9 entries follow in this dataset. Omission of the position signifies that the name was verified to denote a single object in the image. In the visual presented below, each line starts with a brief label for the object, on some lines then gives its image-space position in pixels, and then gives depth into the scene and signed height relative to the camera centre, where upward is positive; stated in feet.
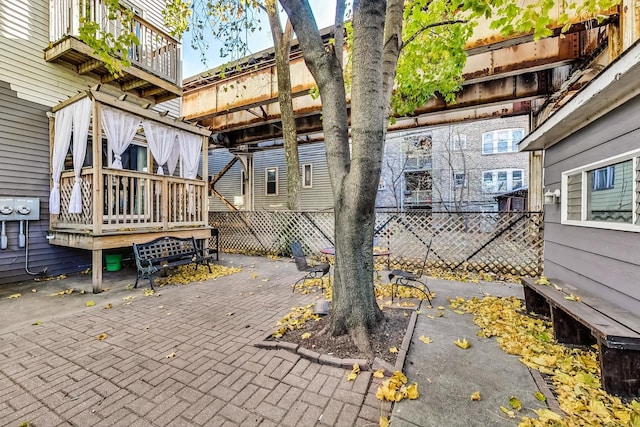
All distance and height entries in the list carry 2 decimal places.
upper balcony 18.84 +11.44
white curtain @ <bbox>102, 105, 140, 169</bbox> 17.98 +5.17
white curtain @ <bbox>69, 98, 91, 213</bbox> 17.67 +3.97
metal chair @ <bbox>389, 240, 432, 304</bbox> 13.94 -3.45
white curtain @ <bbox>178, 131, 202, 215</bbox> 23.36 +4.35
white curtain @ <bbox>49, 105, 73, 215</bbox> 18.66 +3.89
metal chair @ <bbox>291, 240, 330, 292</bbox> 16.14 -3.45
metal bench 17.19 -3.43
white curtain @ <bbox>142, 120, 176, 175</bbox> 21.04 +5.12
